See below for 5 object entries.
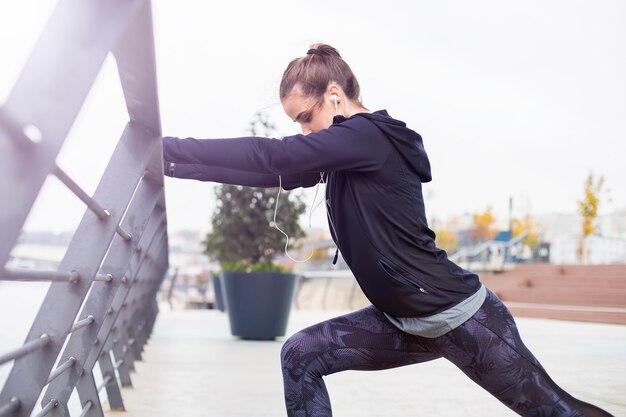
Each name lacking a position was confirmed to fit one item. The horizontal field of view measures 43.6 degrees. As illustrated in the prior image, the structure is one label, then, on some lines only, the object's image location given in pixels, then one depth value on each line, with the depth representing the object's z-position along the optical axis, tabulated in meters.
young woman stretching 1.96
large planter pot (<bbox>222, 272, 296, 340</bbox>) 8.59
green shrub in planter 9.34
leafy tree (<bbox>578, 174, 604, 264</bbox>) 31.20
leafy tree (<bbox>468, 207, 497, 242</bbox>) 52.91
